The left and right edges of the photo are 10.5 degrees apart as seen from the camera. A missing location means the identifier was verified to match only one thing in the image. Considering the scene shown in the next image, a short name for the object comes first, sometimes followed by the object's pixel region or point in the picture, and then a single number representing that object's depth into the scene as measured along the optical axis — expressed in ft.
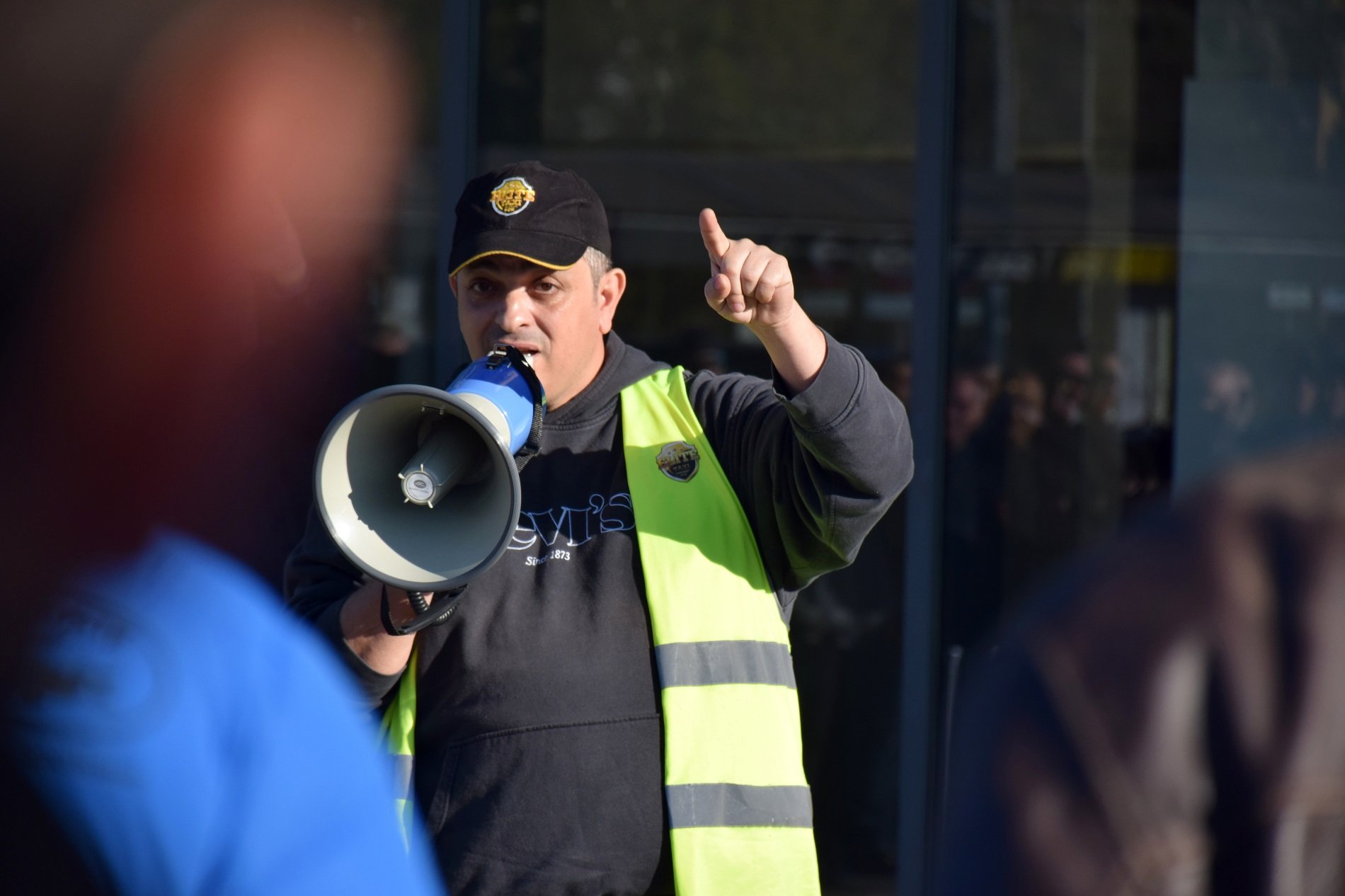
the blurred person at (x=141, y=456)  16.90
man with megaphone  28.06
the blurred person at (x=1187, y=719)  15.40
